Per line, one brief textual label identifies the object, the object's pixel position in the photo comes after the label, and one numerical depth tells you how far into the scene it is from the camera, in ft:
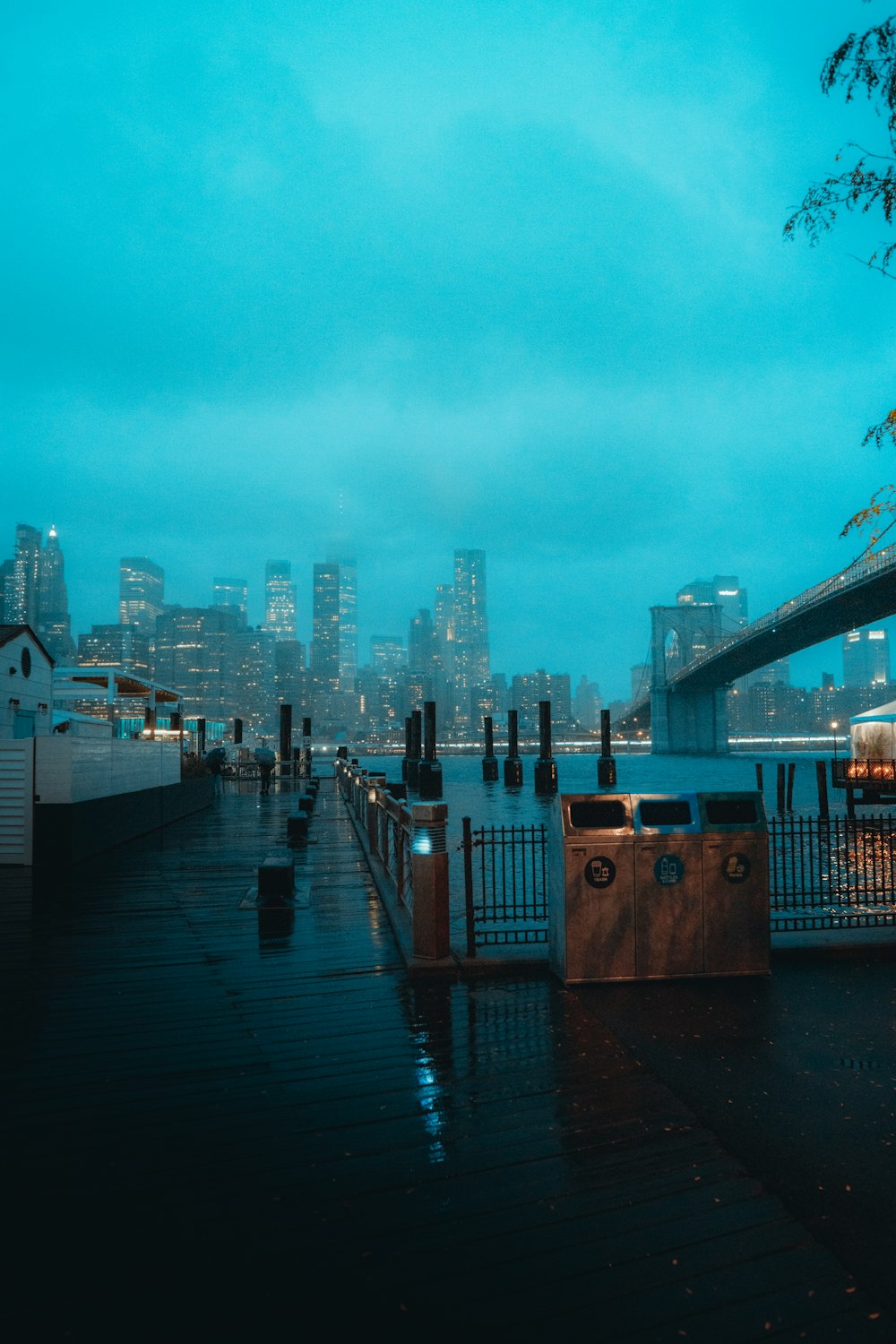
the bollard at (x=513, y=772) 238.27
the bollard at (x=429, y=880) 22.07
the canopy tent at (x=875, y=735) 154.10
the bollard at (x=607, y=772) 217.77
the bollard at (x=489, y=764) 260.62
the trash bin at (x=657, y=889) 20.52
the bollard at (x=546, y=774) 205.46
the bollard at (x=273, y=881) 32.27
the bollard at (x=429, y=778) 181.53
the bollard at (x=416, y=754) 208.54
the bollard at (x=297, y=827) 50.42
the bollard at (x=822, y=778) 105.89
